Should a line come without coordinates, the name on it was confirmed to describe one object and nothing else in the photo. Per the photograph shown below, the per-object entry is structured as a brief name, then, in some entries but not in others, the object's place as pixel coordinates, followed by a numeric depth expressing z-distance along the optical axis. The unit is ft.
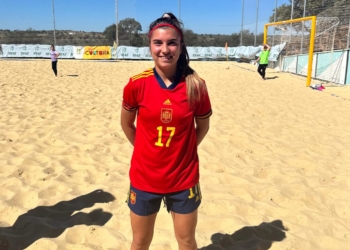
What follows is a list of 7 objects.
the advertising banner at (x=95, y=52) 95.71
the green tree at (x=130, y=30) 113.50
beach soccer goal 55.21
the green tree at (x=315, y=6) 49.63
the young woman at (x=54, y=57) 44.79
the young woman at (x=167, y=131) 5.94
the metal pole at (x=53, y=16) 104.51
